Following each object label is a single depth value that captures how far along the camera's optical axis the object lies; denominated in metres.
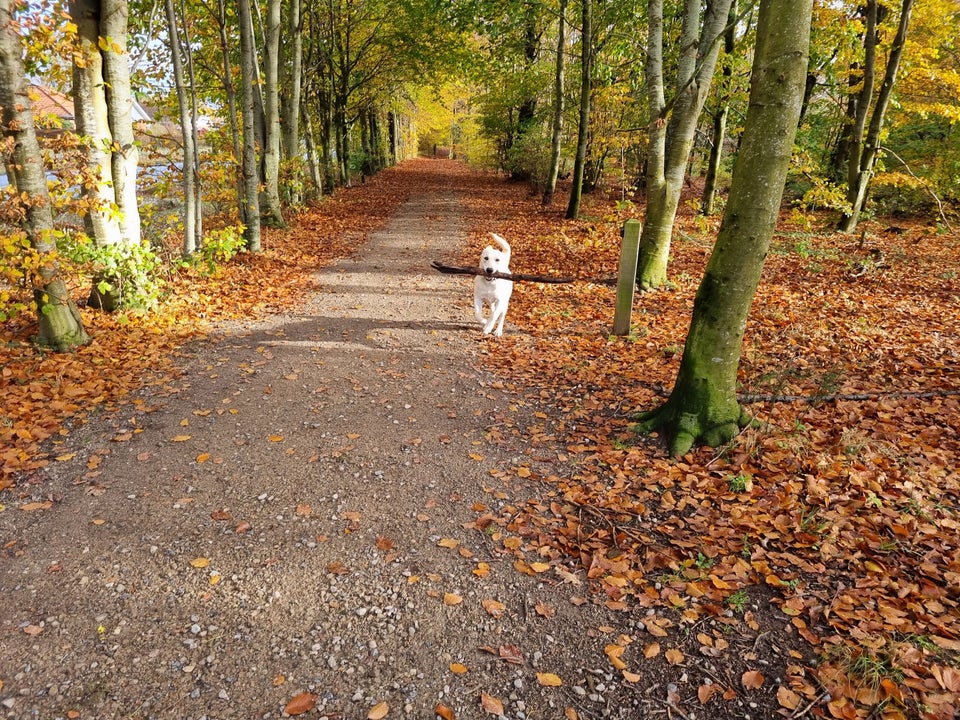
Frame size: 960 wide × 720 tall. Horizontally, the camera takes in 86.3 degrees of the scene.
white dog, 7.31
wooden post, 7.55
